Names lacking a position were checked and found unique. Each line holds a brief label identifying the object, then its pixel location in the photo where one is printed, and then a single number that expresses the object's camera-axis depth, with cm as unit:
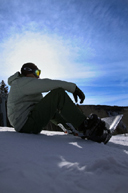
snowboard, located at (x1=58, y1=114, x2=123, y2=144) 197
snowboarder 195
